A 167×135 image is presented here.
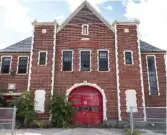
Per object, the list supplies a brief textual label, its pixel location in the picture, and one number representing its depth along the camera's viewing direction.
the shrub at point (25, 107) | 10.86
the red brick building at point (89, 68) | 11.69
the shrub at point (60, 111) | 10.86
